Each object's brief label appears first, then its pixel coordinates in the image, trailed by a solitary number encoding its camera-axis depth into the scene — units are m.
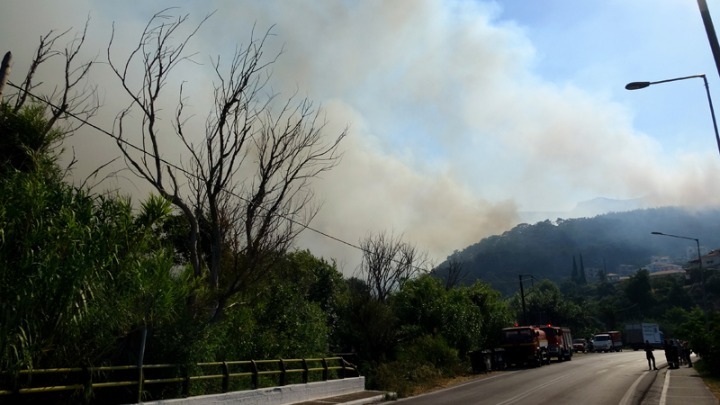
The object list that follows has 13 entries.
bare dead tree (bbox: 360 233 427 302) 44.91
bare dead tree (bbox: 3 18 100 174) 13.79
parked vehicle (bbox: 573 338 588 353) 79.44
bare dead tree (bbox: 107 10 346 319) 18.75
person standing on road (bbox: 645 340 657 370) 34.69
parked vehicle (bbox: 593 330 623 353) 80.00
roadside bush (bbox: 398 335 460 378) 31.94
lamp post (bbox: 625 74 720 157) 17.53
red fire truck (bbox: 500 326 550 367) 42.50
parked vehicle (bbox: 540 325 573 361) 48.53
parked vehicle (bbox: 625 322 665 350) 76.81
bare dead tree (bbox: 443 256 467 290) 59.42
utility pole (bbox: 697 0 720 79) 12.39
